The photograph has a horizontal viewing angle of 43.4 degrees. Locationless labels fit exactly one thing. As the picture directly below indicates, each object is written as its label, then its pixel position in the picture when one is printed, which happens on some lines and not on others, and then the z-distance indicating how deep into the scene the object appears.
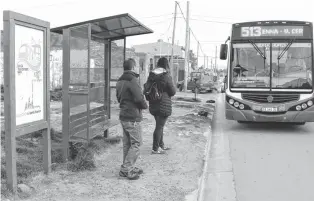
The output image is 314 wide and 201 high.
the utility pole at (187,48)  31.52
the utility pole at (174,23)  35.67
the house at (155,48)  75.24
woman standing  7.12
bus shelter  6.16
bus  10.48
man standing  5.46
